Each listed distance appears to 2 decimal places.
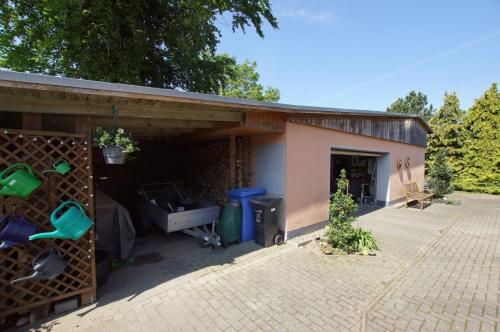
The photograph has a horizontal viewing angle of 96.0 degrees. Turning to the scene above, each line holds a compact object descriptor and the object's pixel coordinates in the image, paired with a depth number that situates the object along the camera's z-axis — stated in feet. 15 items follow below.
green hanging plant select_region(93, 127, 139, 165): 13.55
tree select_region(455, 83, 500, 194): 44.83
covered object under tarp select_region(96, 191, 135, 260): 14.85
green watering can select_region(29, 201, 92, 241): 8.63
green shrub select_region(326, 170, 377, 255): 15.71
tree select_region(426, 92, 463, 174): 49.75
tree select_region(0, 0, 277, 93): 23.04
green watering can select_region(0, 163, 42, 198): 7.90
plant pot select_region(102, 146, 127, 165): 13.55
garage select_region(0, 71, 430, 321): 9.09
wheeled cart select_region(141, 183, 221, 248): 16.31
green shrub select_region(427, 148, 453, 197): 39.27
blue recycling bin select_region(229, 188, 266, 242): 17.31
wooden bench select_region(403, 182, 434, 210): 29.55
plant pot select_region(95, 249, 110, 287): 11.12
